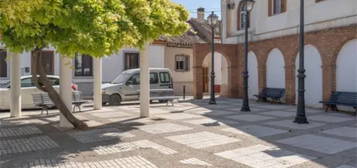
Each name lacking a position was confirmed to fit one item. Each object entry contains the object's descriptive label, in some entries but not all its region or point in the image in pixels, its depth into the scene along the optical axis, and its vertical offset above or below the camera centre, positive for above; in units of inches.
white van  673.0 -7.2
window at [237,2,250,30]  831.6 +162.9
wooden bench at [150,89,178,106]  648.9 -24.3
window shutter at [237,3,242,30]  841.3 +171.1
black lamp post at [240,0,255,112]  548.4 -7.8
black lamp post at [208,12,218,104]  669.3 +117.8
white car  563.0 -16.5
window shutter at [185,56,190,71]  1055.6 +65.3
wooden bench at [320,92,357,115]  510.4 -28.9
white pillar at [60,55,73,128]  397.1 -4.6
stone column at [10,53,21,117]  479.8 -3.7
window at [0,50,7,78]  795.4 +41.8
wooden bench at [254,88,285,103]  674.8 -25.1
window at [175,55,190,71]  1038.6 +64.2
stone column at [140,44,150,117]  474.6 -0.3
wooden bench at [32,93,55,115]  494.7 -25.3
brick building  544.1 +69.4
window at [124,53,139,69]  937.5 +64.6
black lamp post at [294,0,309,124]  410.3 -2.5
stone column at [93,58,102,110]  560.4 -1.7
